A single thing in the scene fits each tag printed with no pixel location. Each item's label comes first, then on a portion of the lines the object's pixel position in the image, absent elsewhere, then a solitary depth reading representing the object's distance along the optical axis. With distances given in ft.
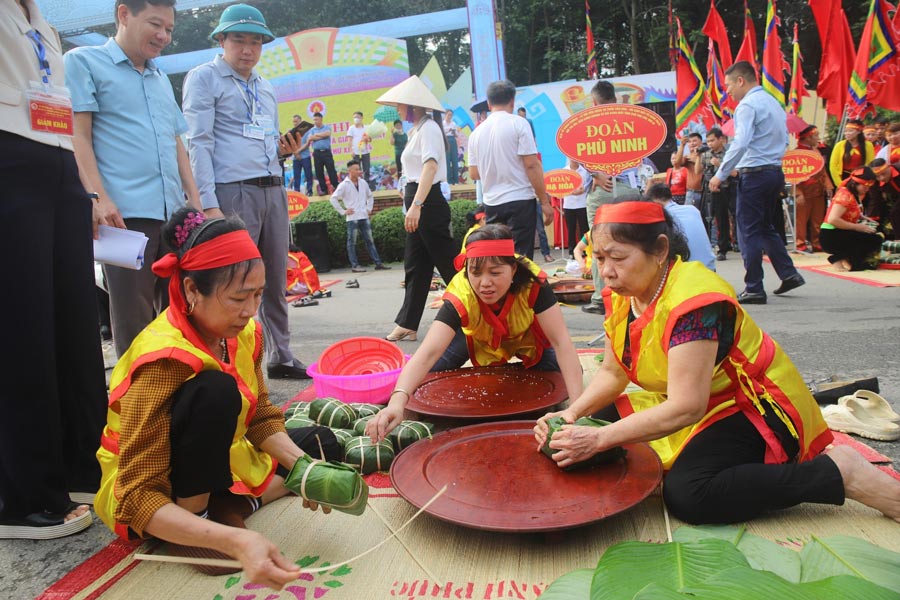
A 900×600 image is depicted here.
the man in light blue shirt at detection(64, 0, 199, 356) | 8.62
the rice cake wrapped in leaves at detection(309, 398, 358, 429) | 8.84
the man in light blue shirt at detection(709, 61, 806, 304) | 18.19
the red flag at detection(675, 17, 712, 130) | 38.83
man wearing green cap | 10.83
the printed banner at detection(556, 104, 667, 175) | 15.14
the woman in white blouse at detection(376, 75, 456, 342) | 15.12
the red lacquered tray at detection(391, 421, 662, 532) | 5.73
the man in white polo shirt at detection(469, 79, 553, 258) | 14.71
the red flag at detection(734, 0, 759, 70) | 38.22
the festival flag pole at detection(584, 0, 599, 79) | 52.21
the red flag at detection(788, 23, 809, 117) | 41.76
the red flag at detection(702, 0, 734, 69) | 40.86
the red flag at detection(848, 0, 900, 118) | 28.89
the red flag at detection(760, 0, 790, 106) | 33.65
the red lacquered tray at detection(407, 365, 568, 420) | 8.77
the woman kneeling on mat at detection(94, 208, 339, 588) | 5.18
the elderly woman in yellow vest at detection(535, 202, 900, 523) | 6.01
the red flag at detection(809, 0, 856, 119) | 31.45
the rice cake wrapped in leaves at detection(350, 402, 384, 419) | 9.24
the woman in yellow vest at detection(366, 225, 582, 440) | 8.86
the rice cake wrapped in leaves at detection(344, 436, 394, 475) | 7.88
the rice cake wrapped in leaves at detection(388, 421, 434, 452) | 8.25
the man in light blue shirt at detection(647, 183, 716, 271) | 12.15
